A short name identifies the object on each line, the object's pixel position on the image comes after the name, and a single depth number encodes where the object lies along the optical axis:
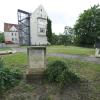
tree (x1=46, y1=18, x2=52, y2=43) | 20.51
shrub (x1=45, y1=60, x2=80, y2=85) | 2.84
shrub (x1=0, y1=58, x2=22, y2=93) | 2.70
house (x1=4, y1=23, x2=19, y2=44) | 27.32
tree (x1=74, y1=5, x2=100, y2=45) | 20.59
